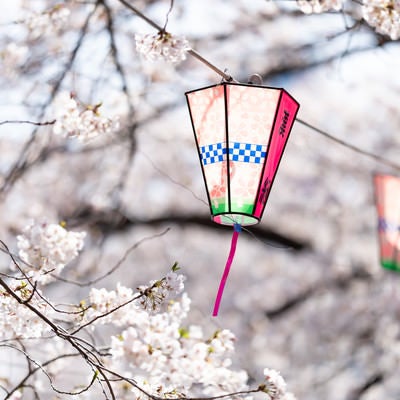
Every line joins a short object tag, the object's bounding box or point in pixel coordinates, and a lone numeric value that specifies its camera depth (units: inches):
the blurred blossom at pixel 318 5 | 178.4
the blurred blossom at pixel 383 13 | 180.7
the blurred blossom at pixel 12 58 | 317.4
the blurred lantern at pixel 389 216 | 285.7
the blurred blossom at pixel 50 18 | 254.5
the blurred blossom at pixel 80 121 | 188.1
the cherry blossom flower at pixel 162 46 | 167.0
